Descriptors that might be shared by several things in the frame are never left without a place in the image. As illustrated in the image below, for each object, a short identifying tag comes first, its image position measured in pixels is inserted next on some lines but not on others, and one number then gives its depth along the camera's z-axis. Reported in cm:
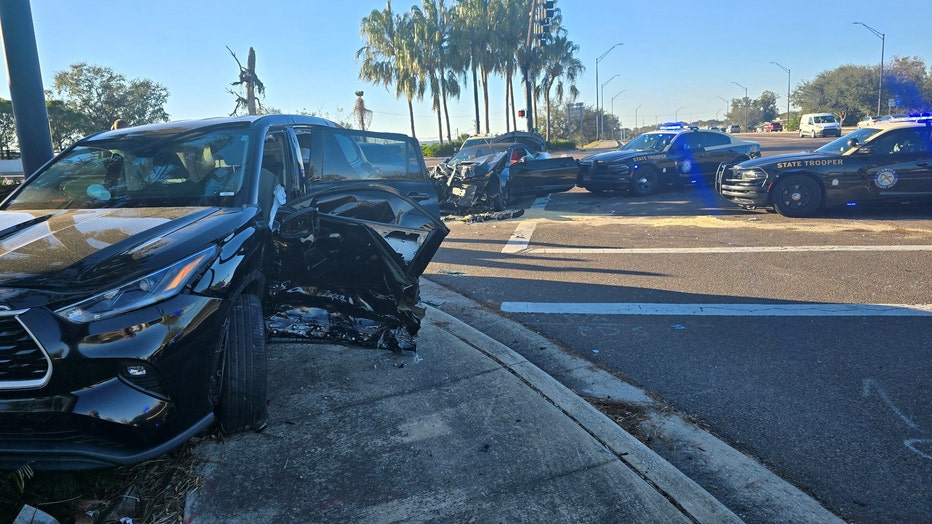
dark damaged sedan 1280
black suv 249
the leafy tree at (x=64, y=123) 4181
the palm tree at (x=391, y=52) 4612
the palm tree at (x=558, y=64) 5338
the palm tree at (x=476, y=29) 4494
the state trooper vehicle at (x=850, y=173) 1035
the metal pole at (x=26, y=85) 575
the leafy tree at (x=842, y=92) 7081
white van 4409
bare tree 1798
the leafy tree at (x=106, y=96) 4684
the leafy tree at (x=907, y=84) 6075
